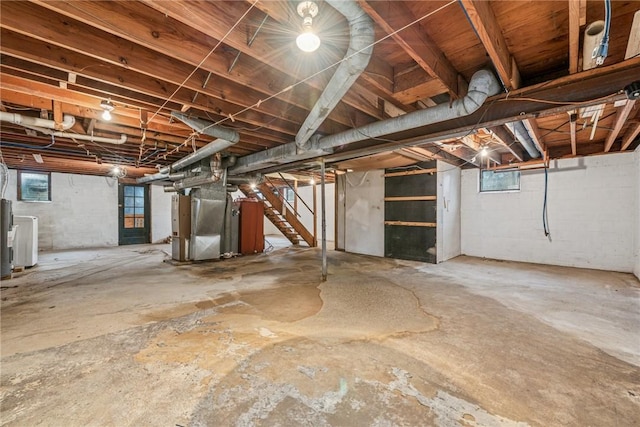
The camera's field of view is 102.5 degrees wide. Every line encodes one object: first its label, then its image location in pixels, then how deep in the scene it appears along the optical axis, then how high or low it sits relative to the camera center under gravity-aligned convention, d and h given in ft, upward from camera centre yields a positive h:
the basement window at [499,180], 17.75 +2.34
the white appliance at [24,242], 14.44 -1.67
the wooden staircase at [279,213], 22.80 -0.10
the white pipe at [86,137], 10.31 +3.29
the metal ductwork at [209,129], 9.13 +3.18
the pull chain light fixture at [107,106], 8.46 +3.54
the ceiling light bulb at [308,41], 4.42 +3.03
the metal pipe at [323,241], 12.69 -1.44
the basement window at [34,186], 21.63 +2.26
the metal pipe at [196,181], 15.89 +2.05
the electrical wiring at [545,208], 16.44 +0.34
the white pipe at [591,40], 4.71 +3.36
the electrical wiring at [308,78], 4.76 +3.37
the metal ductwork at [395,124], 6.42 +2.92
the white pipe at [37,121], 8.86 +3.31
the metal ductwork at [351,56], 4.23 +3.10
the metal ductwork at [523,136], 10.19 +3.47
